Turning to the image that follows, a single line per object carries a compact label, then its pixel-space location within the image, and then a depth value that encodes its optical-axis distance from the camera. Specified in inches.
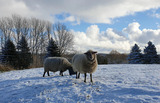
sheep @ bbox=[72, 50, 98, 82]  275.2
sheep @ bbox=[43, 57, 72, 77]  416.5
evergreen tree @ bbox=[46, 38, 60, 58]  1148.5
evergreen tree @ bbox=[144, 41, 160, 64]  1344.7
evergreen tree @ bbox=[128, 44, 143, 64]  1406.3
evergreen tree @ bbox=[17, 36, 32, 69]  1079.0
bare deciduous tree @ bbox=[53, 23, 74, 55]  1793.8
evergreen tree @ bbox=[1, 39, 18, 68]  1055.0
